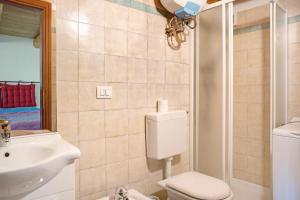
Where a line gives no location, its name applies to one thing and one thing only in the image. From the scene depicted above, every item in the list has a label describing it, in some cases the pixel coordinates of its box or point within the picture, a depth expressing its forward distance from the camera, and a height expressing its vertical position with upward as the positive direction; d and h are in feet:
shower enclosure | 6.50 +0.26
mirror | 4.12 +0.67
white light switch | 5.21 +0.17
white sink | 2.90 -0.91
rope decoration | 6.66 +2.02
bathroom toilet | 5.00 -1.46
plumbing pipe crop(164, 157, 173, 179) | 6.39 -1.93
